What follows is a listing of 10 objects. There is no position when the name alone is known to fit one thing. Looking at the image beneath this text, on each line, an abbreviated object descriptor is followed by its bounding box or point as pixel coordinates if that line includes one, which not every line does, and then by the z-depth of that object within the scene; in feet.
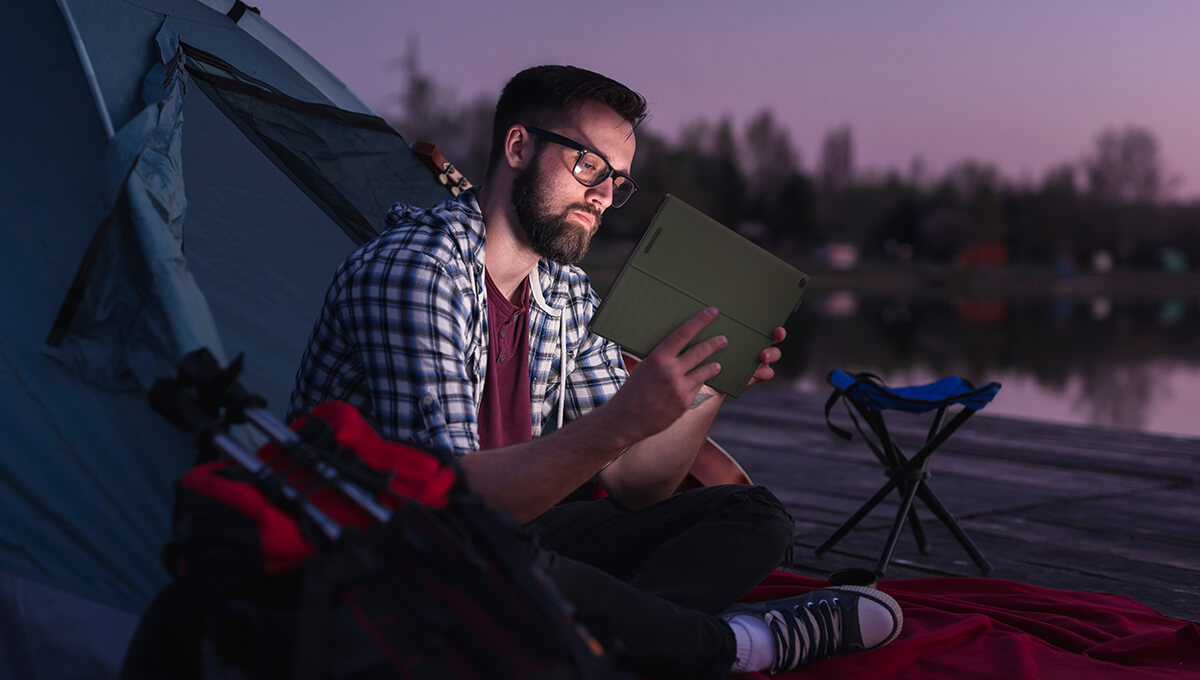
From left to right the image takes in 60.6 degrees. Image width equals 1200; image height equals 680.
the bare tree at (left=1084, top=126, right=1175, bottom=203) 214.69
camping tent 5.69
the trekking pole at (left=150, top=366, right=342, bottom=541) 4.08
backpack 3.65
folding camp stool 9.39
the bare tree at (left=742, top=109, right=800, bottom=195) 247.09
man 5.21
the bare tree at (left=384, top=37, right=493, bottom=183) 155.94
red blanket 6.59
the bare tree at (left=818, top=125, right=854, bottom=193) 255.91
